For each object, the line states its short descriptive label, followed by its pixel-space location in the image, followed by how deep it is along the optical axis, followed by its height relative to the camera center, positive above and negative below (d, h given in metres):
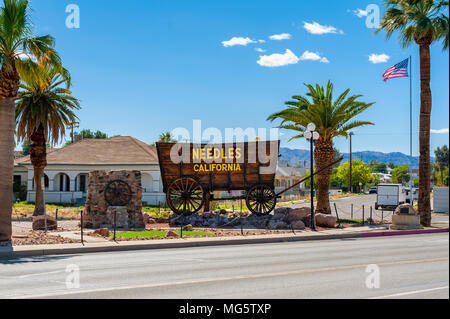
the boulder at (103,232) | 19.36 -2.40
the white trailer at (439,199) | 37.58 -1.78
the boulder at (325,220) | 24.53 -2.34
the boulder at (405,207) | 24.33 -1.71
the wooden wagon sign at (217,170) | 25.42 +0.29
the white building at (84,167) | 45.03 +0.75
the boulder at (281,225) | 23.52 -2.50
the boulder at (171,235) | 19.03 -2.46
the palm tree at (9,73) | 17.06 +3.83
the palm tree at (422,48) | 25.42 +7.21
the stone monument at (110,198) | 22.70 -1.15
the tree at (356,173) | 86.75 +0.66
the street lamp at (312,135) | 21.78 +1.97
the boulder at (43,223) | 21.73 -2.32
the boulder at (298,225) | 23.20 -2.45
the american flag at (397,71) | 31.53 +7.24
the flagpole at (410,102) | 48.15 +7.98
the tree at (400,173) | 110.69 +0.99
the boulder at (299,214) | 24.75 -2.04
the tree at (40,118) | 31.25 +3.82
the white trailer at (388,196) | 40.84 -1.69
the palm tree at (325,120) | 26.80 +3.30
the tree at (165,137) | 69.75 +5.69
